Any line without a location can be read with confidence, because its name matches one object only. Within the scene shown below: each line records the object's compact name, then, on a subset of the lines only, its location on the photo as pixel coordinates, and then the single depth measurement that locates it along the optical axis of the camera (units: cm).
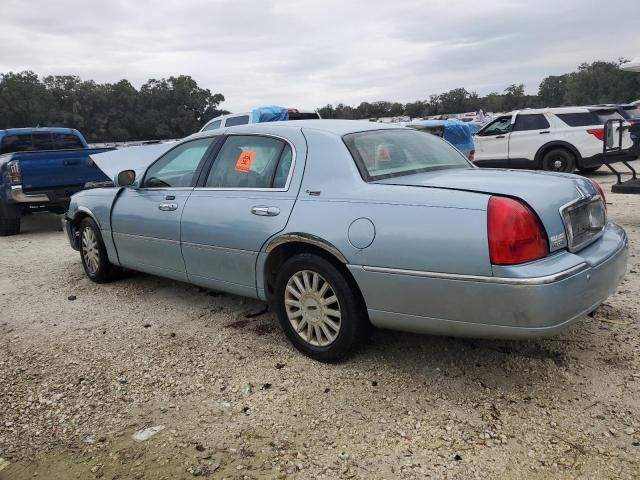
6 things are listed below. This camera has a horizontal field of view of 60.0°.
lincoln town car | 279
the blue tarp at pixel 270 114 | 1381
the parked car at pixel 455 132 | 1338
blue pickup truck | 887
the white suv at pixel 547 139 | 1245
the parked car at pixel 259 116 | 1386
